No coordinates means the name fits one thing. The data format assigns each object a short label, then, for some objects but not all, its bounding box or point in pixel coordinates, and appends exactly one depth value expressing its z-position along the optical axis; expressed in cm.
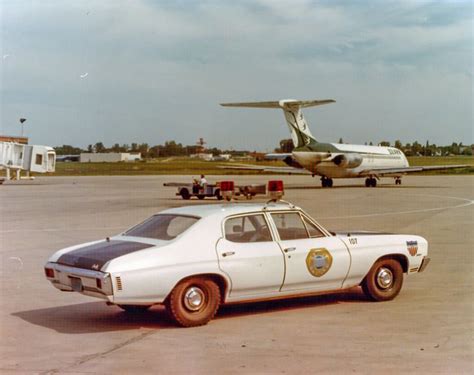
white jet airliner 4912
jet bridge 5697
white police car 803
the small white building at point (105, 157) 17088
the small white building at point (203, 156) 13675
